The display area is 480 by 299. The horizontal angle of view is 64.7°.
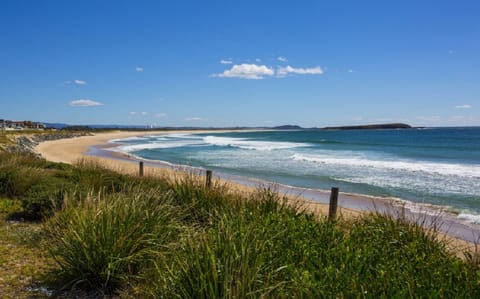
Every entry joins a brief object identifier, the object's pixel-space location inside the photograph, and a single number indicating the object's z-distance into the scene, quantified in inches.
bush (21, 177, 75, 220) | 306.3
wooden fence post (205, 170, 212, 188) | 313.0
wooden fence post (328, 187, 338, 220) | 323.3
